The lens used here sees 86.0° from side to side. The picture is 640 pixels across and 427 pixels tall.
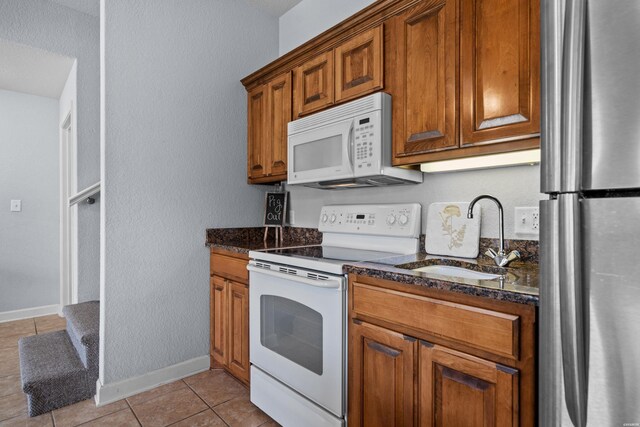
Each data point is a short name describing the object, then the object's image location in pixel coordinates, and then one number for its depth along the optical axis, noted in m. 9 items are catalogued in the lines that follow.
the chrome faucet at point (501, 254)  1.39
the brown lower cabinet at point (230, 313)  2.08
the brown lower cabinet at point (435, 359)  0.96
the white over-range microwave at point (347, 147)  1.68
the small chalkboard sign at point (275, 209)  2.70
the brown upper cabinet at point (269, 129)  2.30
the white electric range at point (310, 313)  1.48
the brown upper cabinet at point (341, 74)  1.74
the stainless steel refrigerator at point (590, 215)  0.58
